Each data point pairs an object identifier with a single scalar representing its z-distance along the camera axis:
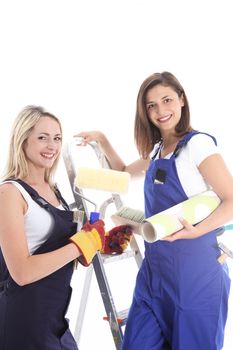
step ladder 1.89
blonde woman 1.52
